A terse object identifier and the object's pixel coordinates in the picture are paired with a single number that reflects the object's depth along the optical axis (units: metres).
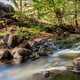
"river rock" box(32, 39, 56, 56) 13.56
